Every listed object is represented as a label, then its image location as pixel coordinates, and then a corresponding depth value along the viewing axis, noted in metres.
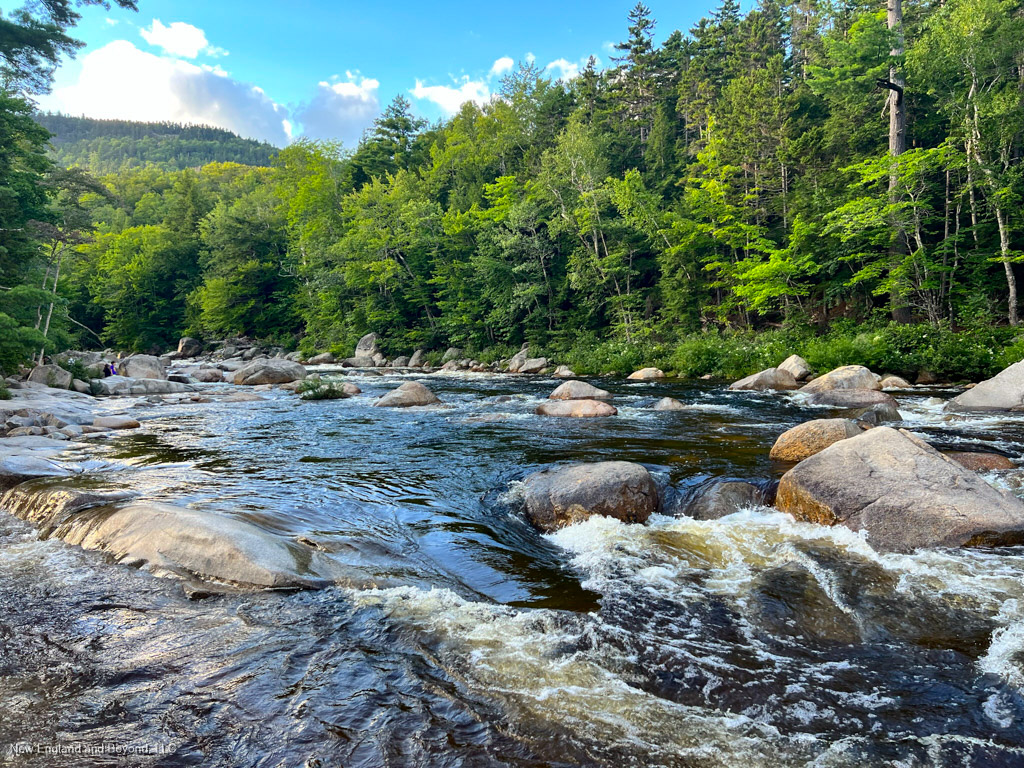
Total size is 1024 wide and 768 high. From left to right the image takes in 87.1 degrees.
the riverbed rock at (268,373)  22.92
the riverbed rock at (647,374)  21.08
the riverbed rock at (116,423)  12.08
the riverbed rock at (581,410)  12.06
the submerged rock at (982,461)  6.73
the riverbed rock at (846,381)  13.95
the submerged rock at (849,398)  12.13
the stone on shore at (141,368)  24.62
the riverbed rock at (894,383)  14.49
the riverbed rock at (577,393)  13.62
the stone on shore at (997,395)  10.51
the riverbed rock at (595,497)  5.76
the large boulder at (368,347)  36.58
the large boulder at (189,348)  46.94
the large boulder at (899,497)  4.73
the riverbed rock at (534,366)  27.27
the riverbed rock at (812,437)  7.30
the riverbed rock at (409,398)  14.86
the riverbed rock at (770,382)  15.77
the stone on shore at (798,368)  16.62
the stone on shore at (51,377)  18.31
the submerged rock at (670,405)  12.70
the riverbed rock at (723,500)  5.82
